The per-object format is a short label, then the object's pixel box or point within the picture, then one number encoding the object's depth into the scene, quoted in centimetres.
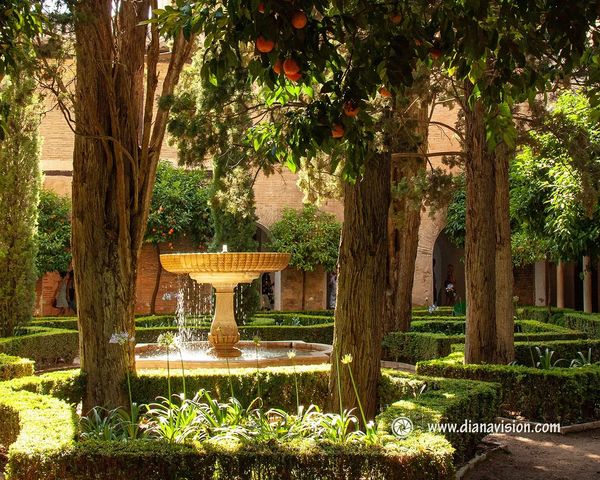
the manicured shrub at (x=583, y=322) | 1353
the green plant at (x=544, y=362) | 805
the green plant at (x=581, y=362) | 839
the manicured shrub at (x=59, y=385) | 645
